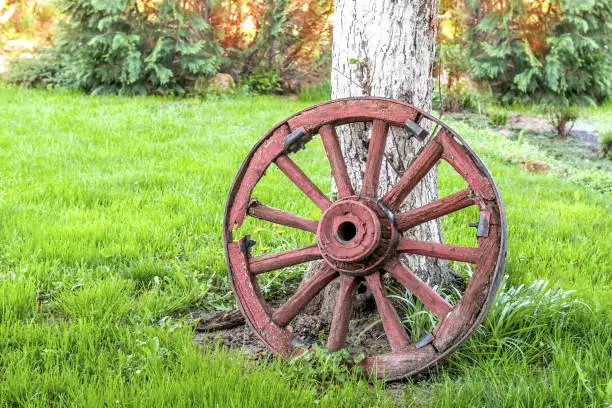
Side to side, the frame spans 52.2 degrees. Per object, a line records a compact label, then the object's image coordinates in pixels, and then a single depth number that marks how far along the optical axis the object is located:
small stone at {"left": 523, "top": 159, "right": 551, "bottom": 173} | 6.95
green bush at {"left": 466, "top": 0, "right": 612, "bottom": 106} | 11.00
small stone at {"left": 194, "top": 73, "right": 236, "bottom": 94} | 10.16
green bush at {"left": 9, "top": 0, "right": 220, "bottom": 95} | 9.77
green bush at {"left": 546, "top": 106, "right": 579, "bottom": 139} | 9.33
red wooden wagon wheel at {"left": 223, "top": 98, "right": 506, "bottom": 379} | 2.38
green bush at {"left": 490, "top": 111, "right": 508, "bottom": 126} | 9.98
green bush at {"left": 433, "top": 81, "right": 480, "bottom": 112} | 10.82
